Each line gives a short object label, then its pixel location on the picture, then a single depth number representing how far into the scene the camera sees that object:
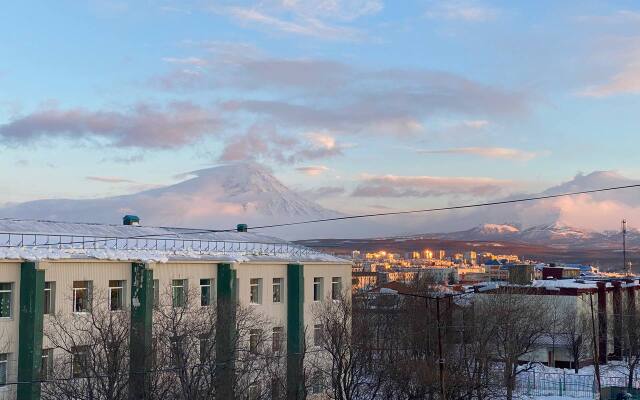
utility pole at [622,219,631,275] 100.30
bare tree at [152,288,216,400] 31.20
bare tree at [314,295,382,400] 40.32
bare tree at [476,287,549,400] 52.91
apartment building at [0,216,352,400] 32.09
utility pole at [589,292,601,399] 52.97
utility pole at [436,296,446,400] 31.19
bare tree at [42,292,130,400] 29.39
